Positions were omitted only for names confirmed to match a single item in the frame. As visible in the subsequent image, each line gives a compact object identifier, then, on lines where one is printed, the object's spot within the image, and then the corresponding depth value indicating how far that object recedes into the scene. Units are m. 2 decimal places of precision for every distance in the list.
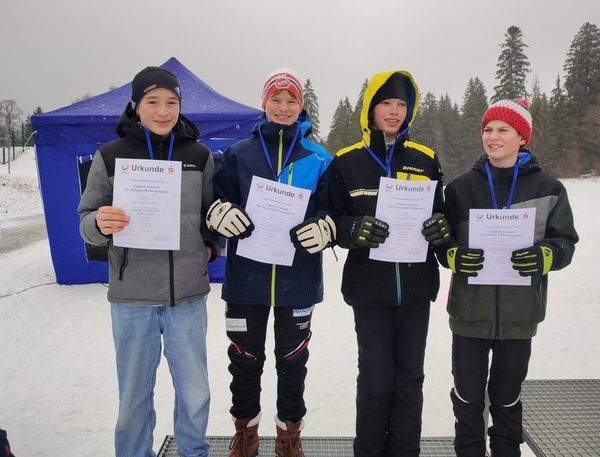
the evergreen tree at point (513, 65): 42.56
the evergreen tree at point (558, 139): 40.22
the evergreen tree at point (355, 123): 43.18
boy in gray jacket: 2.11
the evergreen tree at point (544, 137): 40.22
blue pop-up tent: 6.03
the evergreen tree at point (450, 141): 50.00
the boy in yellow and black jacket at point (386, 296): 2.29
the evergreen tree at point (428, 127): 47.41
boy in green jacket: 2.26
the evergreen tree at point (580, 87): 39.34
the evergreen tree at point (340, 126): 45.75
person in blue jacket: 2.31
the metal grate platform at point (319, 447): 2.55
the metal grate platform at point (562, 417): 2.48
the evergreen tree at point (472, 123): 48.84
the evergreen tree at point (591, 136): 36.53
